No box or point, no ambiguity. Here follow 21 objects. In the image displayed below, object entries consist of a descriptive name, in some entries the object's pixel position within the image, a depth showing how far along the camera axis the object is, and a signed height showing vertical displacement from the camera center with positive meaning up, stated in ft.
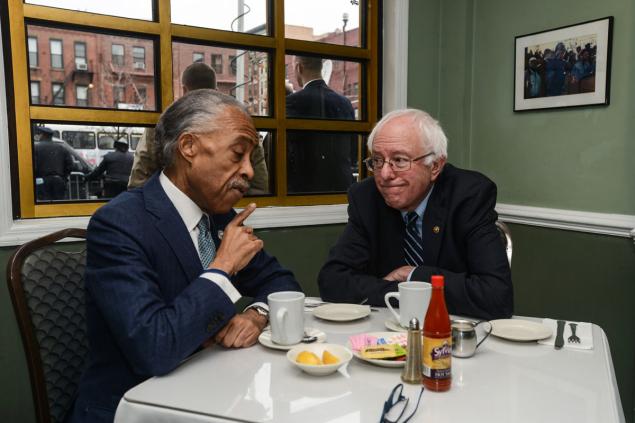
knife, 3.94 -1.37
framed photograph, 7.98 +1.63
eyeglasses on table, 2.81 -1.37
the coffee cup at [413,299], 4.08 -1.06
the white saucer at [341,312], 4.64 -1.36
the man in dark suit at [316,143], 9.55 +0.47
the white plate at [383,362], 3.43 -1.32
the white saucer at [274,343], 3.88 -1.36
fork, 4.00 -1.37
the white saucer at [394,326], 4.29 -1.36
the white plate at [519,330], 4.00 -1.35
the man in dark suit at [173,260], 3.65 -0.74
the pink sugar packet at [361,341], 3.81 -1.32
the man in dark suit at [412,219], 5.61 -0.64
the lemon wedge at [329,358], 3.42 -1.29
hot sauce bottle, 3.14 -1.11
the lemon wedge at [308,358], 3.38 -1.28
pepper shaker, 3.27 -1.21
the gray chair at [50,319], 4.27 -1.29
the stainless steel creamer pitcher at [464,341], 3.68 -1.26
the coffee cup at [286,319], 3.86 -1.15
